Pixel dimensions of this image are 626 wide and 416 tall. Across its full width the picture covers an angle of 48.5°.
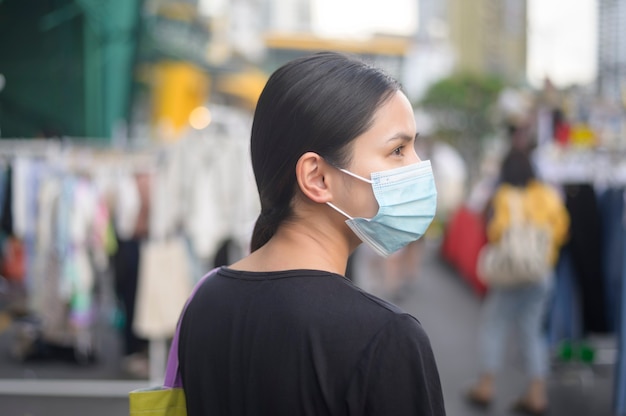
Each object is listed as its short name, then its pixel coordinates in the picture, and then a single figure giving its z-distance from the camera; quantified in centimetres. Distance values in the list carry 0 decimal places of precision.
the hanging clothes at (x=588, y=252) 525
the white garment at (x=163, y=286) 529
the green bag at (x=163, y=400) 151
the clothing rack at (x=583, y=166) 544
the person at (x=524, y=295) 486
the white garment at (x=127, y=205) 561
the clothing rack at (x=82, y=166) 541
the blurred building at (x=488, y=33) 8038
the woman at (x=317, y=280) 117
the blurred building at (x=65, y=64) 843
